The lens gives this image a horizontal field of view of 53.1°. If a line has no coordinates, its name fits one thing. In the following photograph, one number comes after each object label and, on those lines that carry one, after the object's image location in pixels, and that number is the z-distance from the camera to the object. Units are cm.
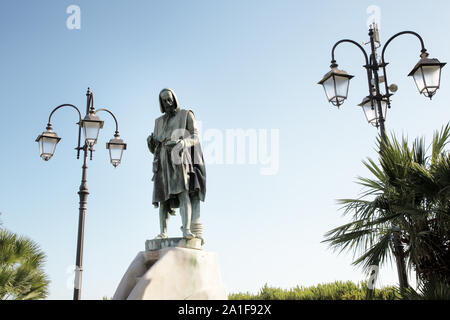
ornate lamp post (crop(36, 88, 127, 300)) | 874
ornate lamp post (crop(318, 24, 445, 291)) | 805
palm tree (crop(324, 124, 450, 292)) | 643
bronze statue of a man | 638
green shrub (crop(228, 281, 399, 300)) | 817
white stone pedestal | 550
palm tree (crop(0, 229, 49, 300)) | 1041
